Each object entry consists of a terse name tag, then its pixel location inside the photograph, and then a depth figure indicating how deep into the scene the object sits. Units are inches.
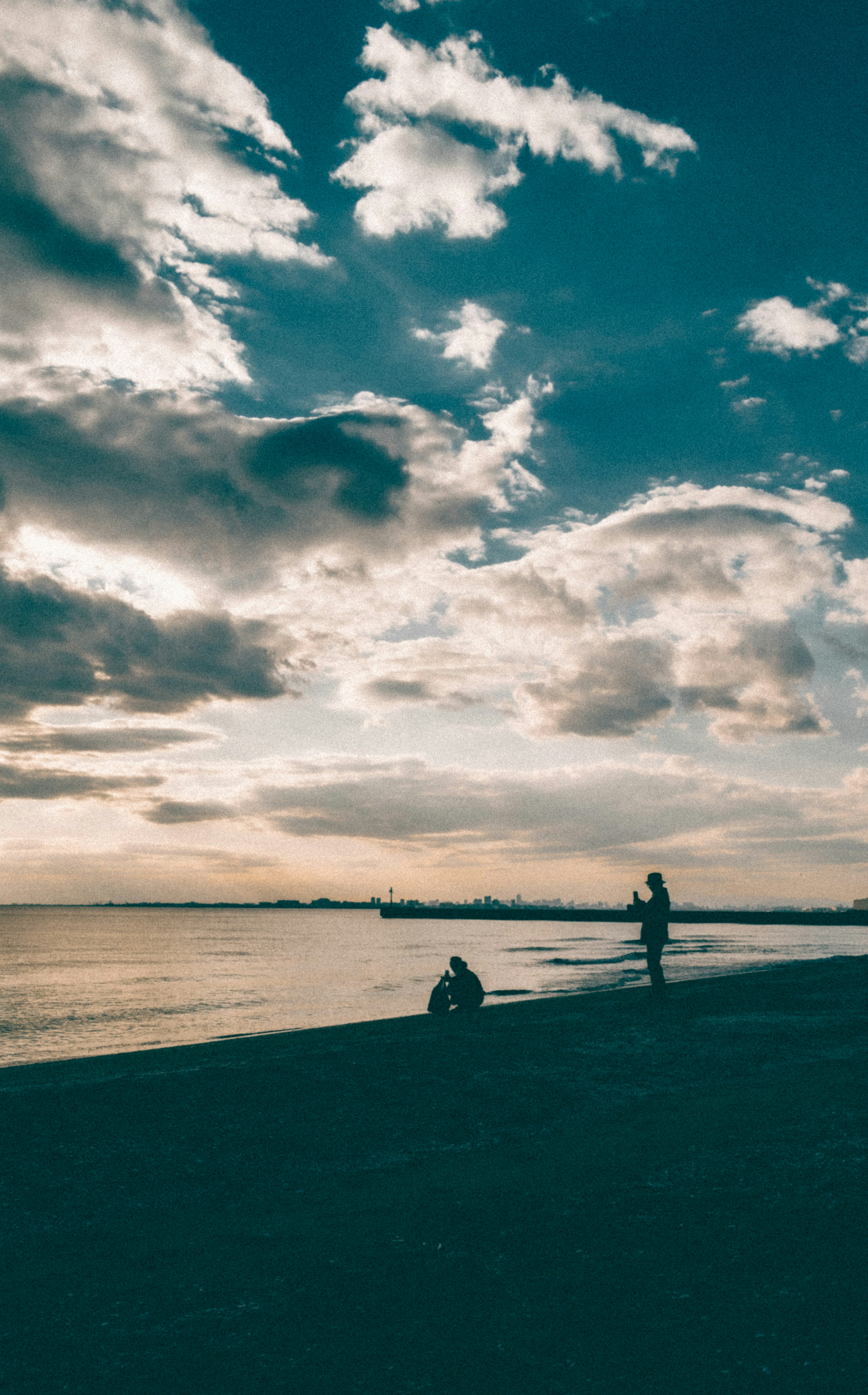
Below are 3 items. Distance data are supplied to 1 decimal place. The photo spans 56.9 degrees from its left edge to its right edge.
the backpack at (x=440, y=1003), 709.9
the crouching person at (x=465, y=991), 709.3
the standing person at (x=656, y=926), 680.4
